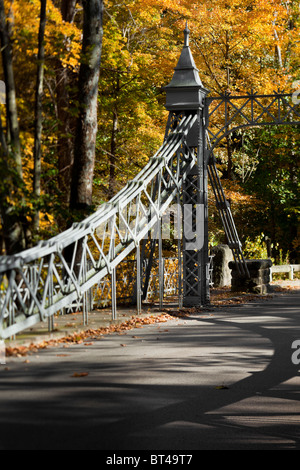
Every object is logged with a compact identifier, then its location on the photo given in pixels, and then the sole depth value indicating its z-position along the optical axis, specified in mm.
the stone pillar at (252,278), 28047
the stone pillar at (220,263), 32906
